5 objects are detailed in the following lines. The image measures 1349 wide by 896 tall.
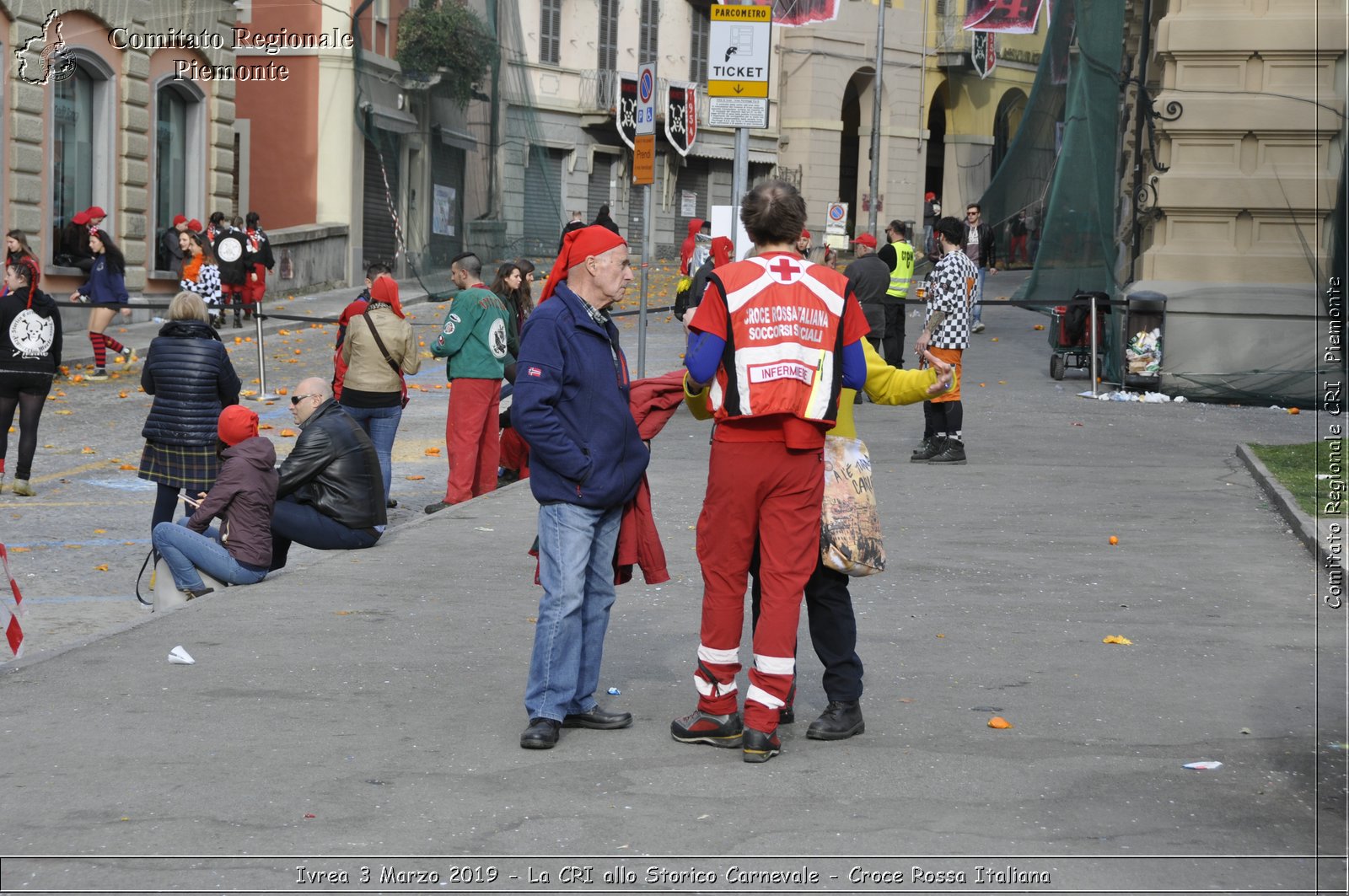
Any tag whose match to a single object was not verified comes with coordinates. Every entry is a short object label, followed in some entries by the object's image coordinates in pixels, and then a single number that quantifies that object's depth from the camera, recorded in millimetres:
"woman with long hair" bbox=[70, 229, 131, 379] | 21359
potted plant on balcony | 29828
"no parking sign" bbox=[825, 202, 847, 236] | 36062
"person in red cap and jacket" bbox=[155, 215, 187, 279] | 26125
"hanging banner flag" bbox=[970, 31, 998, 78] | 53031
